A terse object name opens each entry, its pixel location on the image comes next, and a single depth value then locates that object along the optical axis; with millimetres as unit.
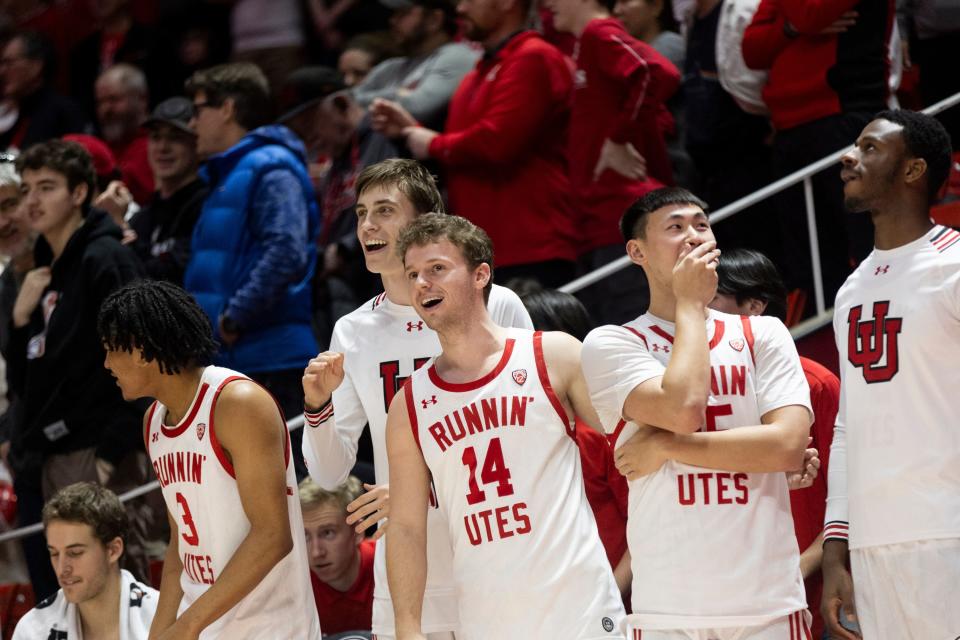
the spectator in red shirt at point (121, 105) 19937
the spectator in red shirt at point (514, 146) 14281
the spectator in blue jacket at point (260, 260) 14141
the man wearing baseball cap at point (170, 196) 15102
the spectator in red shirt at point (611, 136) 13969
